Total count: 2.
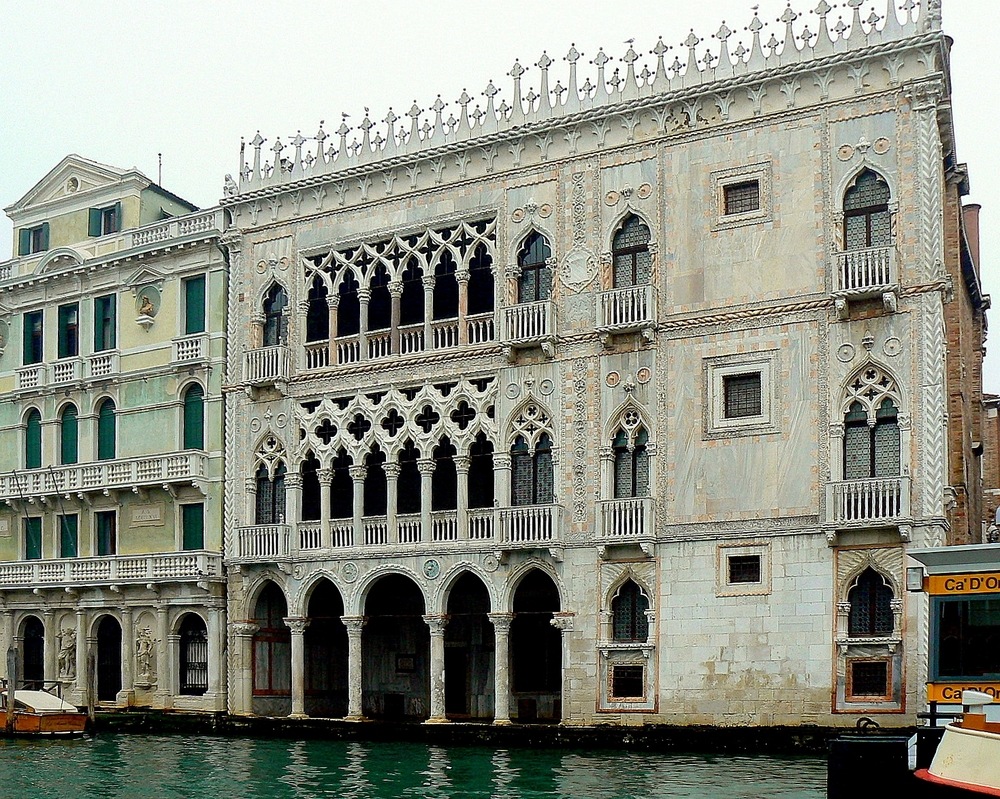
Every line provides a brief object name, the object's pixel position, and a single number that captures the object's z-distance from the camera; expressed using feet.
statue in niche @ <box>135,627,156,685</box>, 116.67
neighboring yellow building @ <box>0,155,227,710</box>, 115.24
